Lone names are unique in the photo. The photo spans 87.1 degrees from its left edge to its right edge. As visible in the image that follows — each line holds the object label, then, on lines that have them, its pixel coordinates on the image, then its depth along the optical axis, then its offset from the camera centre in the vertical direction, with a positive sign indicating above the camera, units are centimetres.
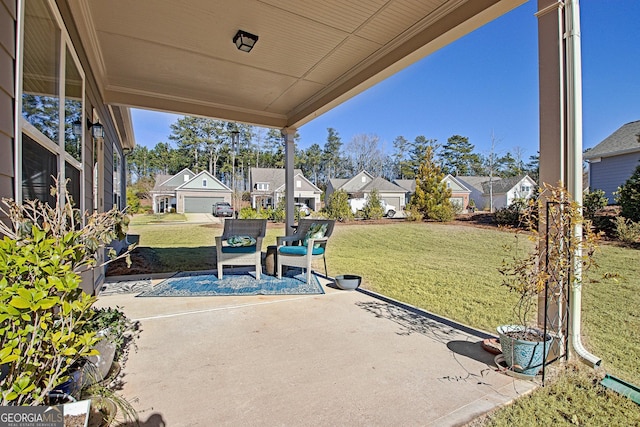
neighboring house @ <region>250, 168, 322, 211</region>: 2845 +193
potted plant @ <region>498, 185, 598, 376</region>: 214 -35
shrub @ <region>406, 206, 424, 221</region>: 1560 -19
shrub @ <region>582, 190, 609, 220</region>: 927 +23
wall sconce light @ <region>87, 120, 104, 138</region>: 395 +101
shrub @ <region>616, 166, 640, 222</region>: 805 +26
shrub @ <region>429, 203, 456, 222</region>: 1515 -11
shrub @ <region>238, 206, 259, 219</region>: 1600 -13
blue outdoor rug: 425 -101
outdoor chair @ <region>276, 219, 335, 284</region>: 478 -52
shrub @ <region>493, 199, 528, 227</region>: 1211 -21
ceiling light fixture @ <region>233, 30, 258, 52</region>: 337 +175
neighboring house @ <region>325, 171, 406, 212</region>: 2694 +152
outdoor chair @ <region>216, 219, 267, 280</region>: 488 -57
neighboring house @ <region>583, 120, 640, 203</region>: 982 +153
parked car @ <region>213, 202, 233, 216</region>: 2409 +12
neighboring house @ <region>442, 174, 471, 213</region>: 2650 +152
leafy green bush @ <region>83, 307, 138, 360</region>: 204 -71
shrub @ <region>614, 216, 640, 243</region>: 785 -51
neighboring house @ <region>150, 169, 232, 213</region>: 2777 +157
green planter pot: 213 -93
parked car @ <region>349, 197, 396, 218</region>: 2323 +51
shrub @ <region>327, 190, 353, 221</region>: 1652 +13
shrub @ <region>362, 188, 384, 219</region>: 1720 +7
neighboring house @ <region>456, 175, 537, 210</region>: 2450 +164
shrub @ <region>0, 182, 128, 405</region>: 105 -30
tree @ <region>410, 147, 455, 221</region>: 1523 +74
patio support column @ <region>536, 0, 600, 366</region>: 219 +64
